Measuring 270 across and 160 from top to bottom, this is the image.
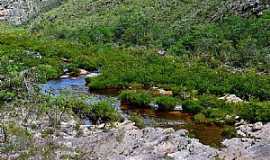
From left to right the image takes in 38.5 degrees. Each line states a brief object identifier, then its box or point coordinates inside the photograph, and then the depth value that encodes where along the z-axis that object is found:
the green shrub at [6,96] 25.34
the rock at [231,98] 25.65
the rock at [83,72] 34.90
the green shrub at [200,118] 23.56
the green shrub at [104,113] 22.72
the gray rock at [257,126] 20.85
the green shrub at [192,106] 25.10
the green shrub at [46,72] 31.92
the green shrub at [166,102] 25.69
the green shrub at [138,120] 21.76
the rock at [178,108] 25.57
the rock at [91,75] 33.41
